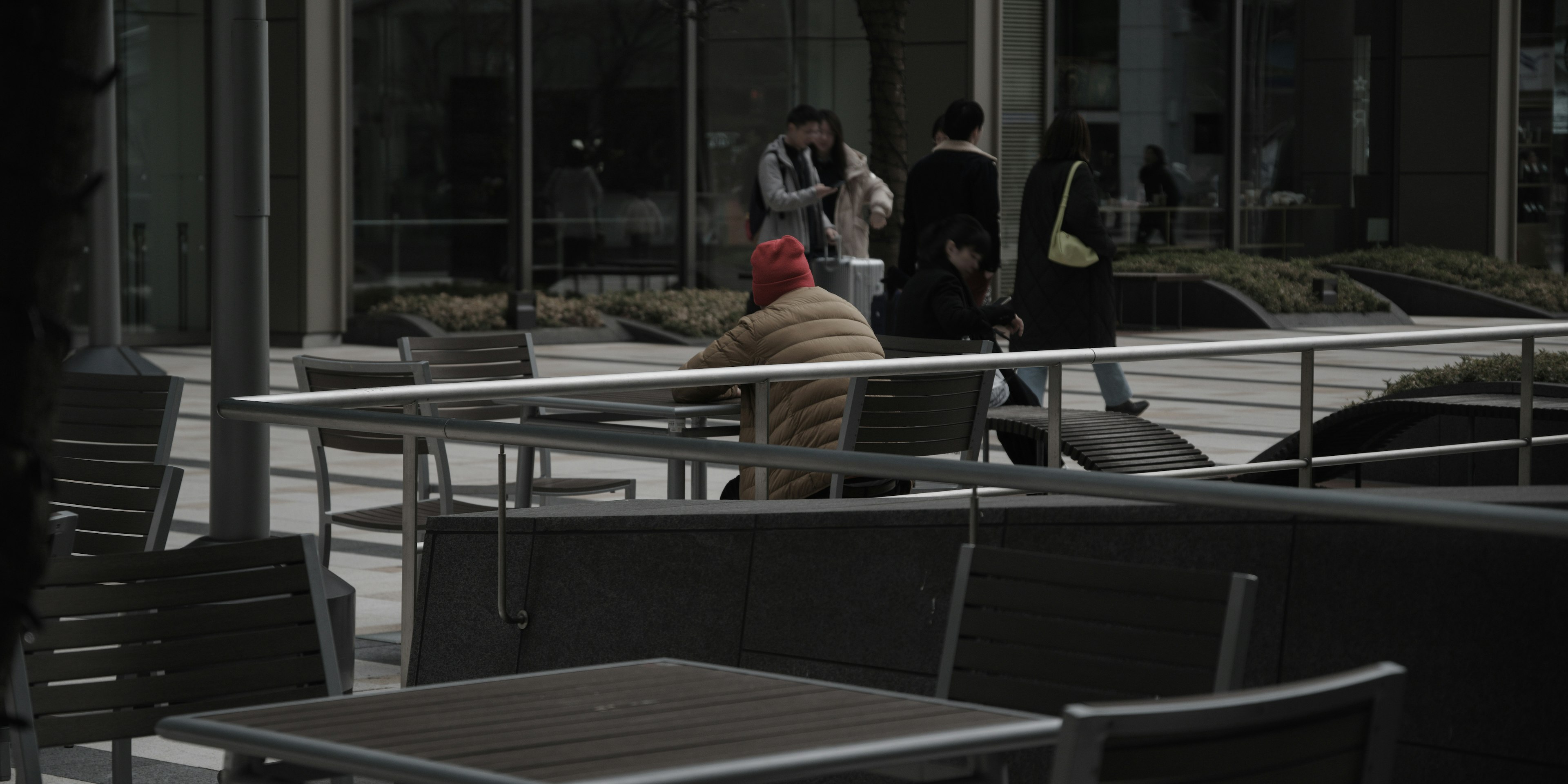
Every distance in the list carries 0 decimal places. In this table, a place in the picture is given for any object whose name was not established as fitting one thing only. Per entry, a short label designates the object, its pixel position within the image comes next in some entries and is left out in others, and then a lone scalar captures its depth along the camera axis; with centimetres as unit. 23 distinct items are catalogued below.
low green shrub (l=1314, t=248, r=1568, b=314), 4925
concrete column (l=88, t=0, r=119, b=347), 2612
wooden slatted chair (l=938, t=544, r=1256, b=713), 650
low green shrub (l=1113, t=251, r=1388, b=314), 4706
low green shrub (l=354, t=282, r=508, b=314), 4266
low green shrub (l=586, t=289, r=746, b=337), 4178
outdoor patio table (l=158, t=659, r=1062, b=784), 553
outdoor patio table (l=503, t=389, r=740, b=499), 1341
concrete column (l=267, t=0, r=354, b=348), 4069
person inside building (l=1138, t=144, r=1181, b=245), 5506
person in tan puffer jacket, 1324
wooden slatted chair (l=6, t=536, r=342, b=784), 763
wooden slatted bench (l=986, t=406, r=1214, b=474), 1488
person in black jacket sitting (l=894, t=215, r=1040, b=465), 1731
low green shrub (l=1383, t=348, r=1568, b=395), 1969
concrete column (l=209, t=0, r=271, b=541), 1220
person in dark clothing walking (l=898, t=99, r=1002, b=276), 2294
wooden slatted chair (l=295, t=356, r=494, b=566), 1371
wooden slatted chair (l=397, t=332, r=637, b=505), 1603
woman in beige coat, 2656
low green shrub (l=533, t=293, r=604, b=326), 4291
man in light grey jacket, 2586
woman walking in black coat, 2119
